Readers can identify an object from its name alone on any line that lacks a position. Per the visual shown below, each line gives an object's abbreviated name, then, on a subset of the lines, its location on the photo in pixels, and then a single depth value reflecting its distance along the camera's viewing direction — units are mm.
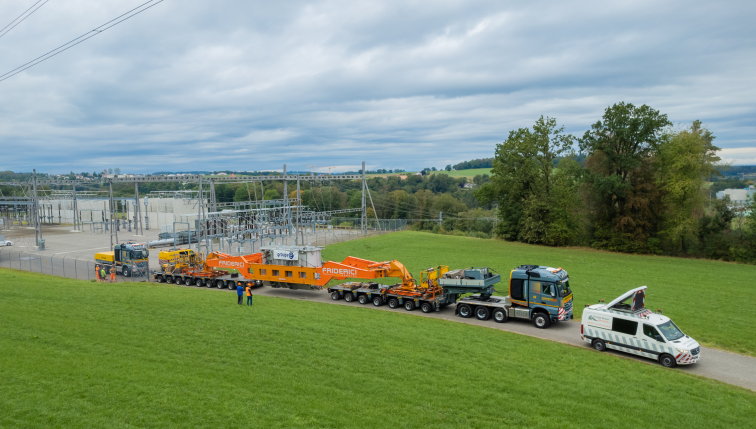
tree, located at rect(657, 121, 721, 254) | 39969
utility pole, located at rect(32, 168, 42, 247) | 47197
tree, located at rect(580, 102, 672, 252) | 42312
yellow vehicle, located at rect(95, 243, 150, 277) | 31984
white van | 14500
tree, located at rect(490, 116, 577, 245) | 47938
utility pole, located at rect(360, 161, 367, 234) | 58200
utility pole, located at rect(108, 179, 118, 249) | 53097
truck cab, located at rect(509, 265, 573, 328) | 18609
